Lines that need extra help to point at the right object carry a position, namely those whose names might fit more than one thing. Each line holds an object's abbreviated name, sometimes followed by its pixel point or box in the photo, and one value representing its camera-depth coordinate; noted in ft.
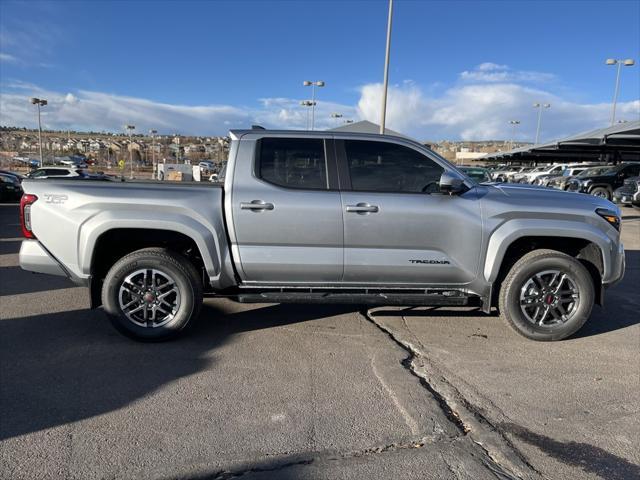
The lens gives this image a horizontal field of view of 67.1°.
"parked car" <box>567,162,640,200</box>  70.08
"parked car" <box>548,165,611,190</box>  74.61
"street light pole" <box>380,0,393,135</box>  65.79
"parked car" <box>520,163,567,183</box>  114.40
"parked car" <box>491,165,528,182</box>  137.12
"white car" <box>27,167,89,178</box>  72.86
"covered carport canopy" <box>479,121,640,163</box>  65.67
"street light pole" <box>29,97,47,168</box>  140.97
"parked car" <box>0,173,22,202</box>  65.57
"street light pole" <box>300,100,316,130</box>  128.77
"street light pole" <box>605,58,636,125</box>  128.67
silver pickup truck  14.44
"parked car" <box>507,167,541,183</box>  130.80
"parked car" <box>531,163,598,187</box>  93.16
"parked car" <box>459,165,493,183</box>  65.41
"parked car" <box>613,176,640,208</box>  56.70
